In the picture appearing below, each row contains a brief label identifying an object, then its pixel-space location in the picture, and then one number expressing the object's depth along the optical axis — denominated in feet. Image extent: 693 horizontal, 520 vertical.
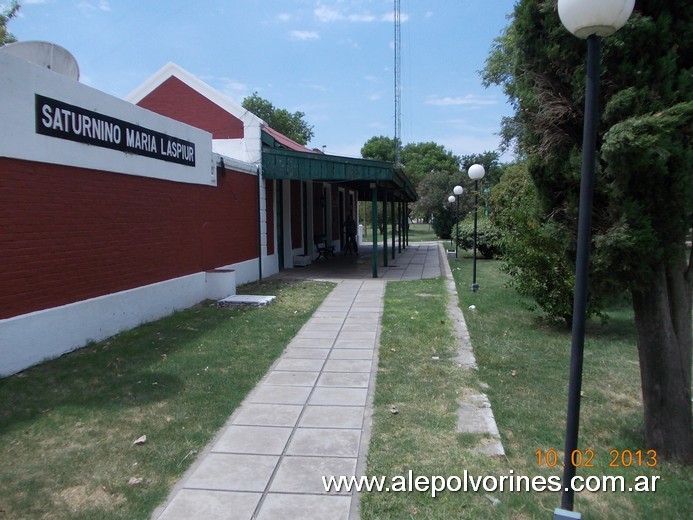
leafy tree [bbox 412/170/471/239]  127.03
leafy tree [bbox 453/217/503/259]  68.55
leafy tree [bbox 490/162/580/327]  25.00
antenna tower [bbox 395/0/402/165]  110.08
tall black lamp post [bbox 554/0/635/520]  8.15
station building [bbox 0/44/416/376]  17.72
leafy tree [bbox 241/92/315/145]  153.89
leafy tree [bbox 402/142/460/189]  206.68
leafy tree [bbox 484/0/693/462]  10.30
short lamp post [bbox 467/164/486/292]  38.27
